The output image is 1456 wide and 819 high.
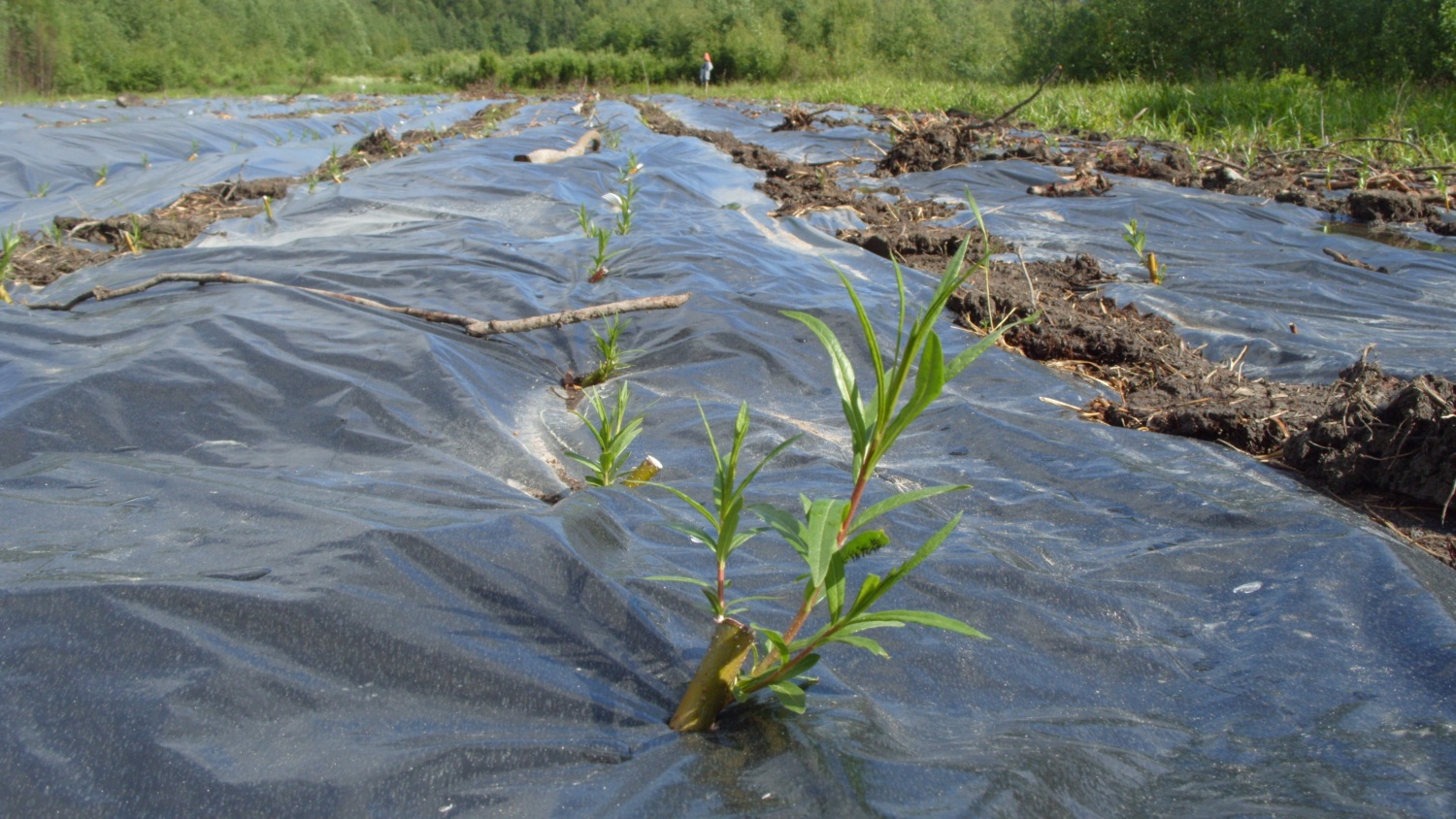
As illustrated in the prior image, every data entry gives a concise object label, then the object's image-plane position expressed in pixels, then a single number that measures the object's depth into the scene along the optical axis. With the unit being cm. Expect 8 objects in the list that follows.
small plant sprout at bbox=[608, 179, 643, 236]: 546
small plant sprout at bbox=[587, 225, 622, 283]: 468
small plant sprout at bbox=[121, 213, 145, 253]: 503
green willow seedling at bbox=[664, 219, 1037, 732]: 105
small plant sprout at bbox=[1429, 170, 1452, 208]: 682
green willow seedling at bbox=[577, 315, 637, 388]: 348
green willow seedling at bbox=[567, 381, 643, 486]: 240
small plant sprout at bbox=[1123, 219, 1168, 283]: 502
